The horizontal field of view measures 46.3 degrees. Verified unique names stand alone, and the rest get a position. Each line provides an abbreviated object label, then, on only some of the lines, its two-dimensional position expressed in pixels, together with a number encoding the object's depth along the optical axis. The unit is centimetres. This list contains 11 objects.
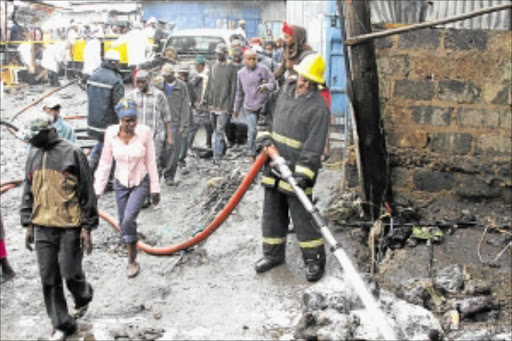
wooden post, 584
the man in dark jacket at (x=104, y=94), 871
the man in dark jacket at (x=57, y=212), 506
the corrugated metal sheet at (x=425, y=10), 641
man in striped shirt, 849
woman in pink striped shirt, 619
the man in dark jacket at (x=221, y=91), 1018
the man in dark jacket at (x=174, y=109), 965
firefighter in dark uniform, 555
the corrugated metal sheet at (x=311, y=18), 1098
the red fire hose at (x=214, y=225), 611
